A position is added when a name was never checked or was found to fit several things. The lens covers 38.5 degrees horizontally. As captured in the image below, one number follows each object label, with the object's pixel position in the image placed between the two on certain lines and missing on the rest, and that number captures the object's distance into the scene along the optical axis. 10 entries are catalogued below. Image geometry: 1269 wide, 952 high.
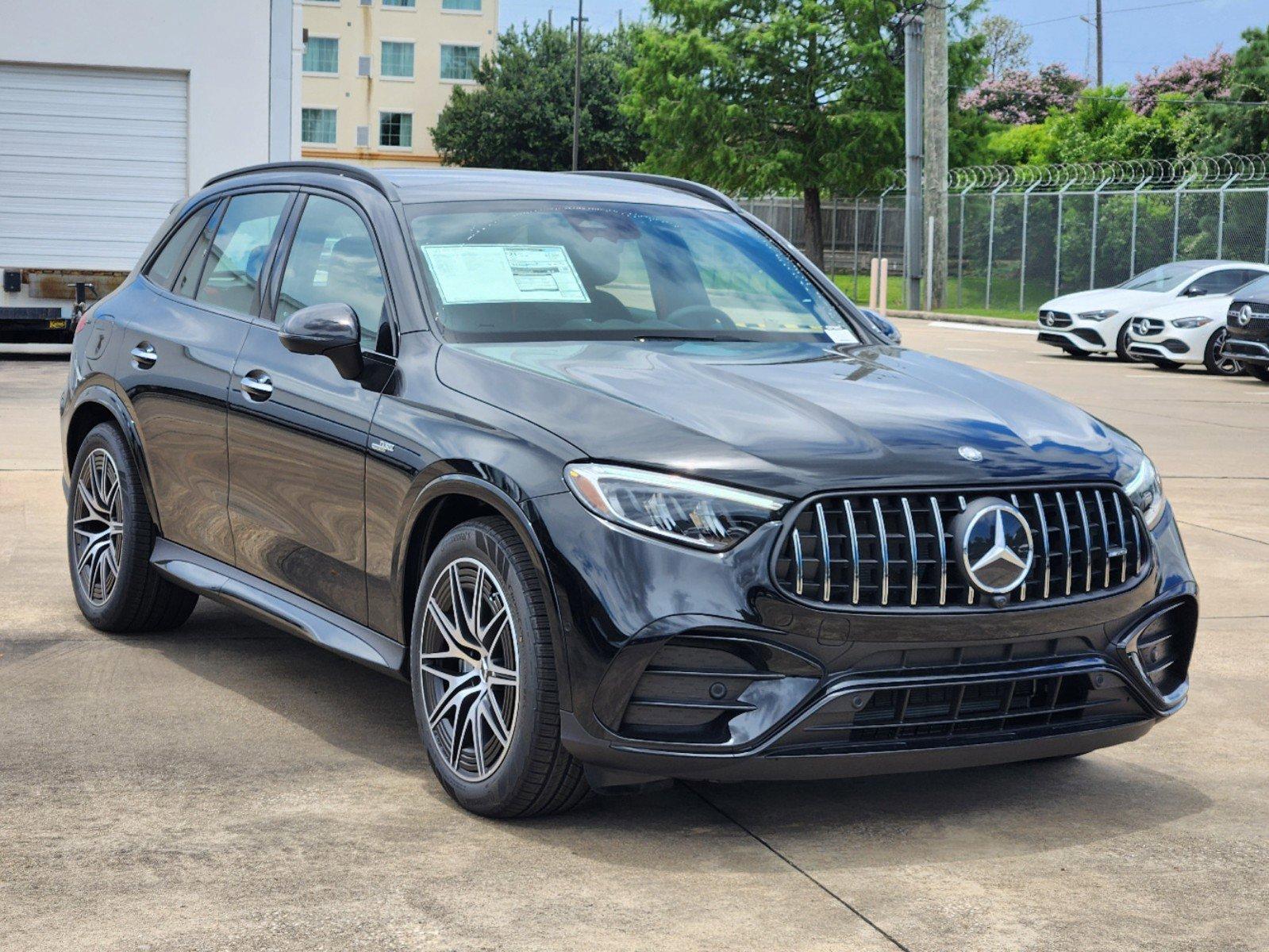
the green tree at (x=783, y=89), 53.09
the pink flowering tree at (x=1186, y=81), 59.66
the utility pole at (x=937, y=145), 37.12
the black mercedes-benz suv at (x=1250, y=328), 19.83
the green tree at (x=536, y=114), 74.06
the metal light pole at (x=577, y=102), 69.25
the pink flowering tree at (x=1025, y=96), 76.31
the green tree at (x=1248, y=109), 45.91
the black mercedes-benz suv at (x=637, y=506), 3.96
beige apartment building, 76.38
